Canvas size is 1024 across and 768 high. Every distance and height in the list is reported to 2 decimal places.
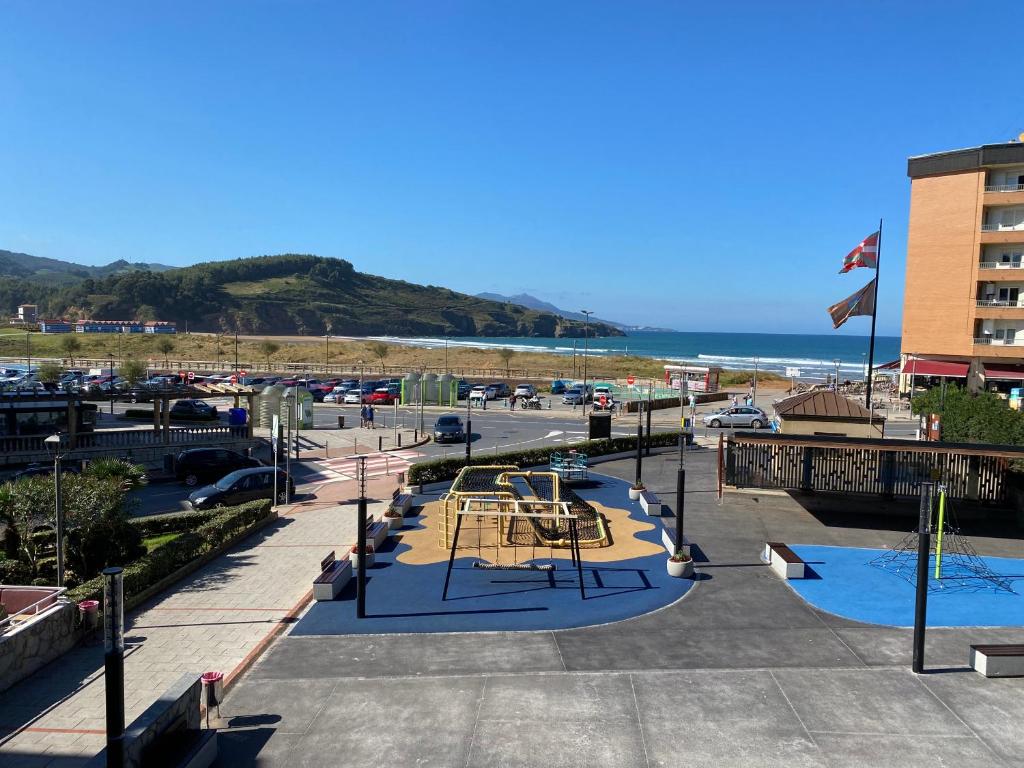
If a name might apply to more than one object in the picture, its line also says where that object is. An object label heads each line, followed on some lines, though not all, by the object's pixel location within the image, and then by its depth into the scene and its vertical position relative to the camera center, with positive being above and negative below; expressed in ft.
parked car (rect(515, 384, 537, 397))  194.29 -11.79
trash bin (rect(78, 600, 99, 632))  45.60 -17.99
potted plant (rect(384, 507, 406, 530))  69.77 -17.19
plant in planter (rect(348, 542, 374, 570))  58.08 -17.59
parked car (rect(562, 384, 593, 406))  190.10 -12.65
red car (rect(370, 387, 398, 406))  187.58 -14.30
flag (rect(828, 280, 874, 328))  115.44 +9.02
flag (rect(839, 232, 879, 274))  116.78 +17.79
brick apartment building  142.72 +20.86
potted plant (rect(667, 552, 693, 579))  55.72 -16.67
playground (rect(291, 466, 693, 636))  48.03 -17.92
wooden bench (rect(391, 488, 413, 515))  75.22 -16.84
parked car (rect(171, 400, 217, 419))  145.07 -15.10
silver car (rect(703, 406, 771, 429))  148.05 -13.01
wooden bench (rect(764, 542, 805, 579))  56.24 -16.34
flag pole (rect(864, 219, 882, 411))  113.72 +14.68
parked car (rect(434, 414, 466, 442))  131.34 -15.64
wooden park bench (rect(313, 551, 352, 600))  51.21 -17.35
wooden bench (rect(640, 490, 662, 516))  75.46 -16.12
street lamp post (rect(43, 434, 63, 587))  46.78 -10.47
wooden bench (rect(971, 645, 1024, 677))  38.86 -16.17
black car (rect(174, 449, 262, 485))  94.12 -17.04
